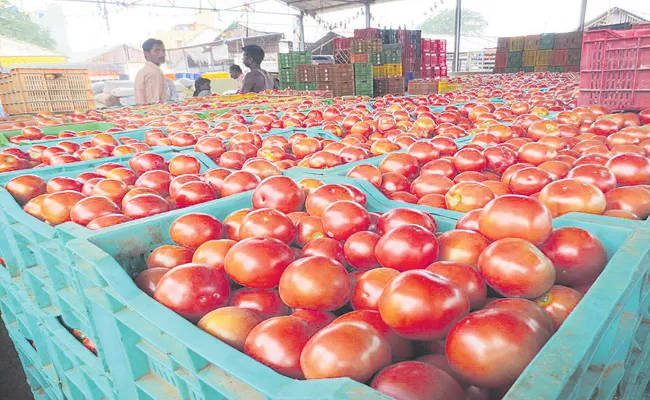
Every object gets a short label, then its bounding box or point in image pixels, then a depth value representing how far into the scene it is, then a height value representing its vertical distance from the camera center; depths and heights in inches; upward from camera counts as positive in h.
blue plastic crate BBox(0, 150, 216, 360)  18.3 -8.2
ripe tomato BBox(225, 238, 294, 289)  15.8 -6.6
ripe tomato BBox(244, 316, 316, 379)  11.9 -7.2
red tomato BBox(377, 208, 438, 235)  18.3 -6.2
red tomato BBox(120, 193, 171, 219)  23.3 -6.3
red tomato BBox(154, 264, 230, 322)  14.4 -6.8
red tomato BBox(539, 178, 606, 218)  19.7 -6.2
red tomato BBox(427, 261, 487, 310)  14.1 -6.7
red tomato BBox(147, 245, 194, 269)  17.8 -6.9
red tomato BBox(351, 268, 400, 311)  14.5 -7.1
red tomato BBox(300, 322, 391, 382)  10.8 -6.9
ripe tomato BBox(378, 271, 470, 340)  12.3 -6.5
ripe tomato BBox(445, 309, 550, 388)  10.8 -6.9
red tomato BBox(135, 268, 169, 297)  16.3 -7.1
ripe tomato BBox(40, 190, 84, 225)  24.4 -6.4
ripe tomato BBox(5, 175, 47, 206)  27.5 -5.9
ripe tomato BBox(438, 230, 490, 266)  16.1 -6.5
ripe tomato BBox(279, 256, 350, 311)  14.3 -6.7
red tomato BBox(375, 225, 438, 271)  15.5 -6.2
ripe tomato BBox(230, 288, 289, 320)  15.4 -7.7
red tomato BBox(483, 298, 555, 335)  12.3 -7.0
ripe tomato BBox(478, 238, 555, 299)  14.0 -6.5
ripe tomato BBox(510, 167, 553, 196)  23.6 -6.3
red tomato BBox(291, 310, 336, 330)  14.0 -7.6
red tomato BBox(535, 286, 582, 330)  13.6 -7.4
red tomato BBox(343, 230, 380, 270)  17.1 -6.8
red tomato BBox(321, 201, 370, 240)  18.9 -6.2
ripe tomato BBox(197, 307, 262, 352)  13.1 -7.3
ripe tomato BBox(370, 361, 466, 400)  9.9 -7.1
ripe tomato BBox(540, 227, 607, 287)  15.2 -6.8
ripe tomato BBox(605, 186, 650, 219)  20.6 -6.7
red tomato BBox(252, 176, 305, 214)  22.3 -5.9
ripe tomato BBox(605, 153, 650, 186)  23.8 -6.1
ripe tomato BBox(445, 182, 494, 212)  22.2 -6.5
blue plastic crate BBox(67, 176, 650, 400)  8.6 -6.2
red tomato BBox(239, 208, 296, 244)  18.5 -6.2
